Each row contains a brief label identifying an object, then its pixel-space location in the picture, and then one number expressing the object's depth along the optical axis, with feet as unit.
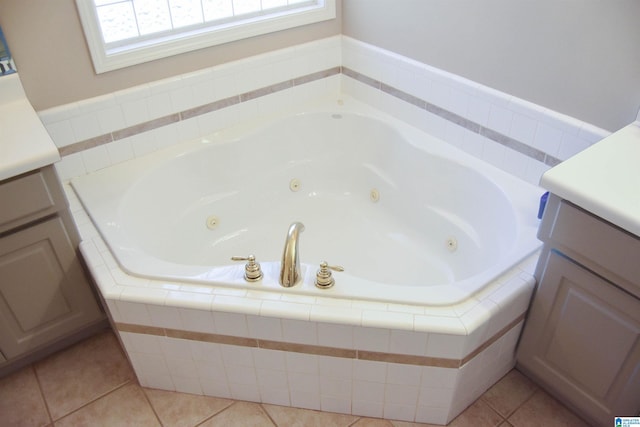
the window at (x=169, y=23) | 6.88
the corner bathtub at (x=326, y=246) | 5.34
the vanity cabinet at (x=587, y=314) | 4.72
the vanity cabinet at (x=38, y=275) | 5.57
